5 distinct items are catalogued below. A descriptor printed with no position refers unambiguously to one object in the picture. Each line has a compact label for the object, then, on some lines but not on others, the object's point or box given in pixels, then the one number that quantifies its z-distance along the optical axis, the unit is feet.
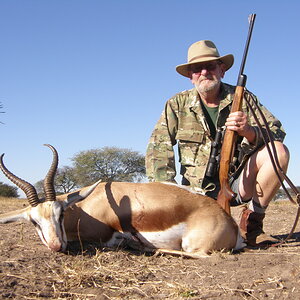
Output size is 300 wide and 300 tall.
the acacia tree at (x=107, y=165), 86.28
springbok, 11.41
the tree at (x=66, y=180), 84.02
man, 13.75
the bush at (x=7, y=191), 74.13
